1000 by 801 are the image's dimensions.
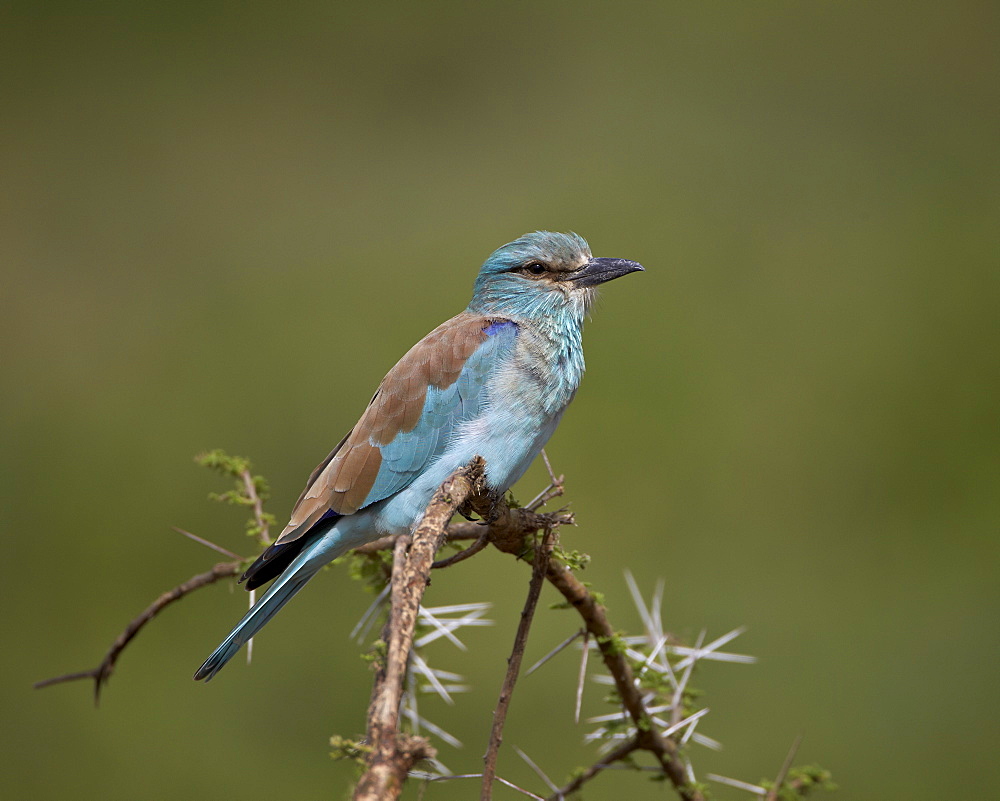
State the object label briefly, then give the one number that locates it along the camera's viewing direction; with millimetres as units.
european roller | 8521
